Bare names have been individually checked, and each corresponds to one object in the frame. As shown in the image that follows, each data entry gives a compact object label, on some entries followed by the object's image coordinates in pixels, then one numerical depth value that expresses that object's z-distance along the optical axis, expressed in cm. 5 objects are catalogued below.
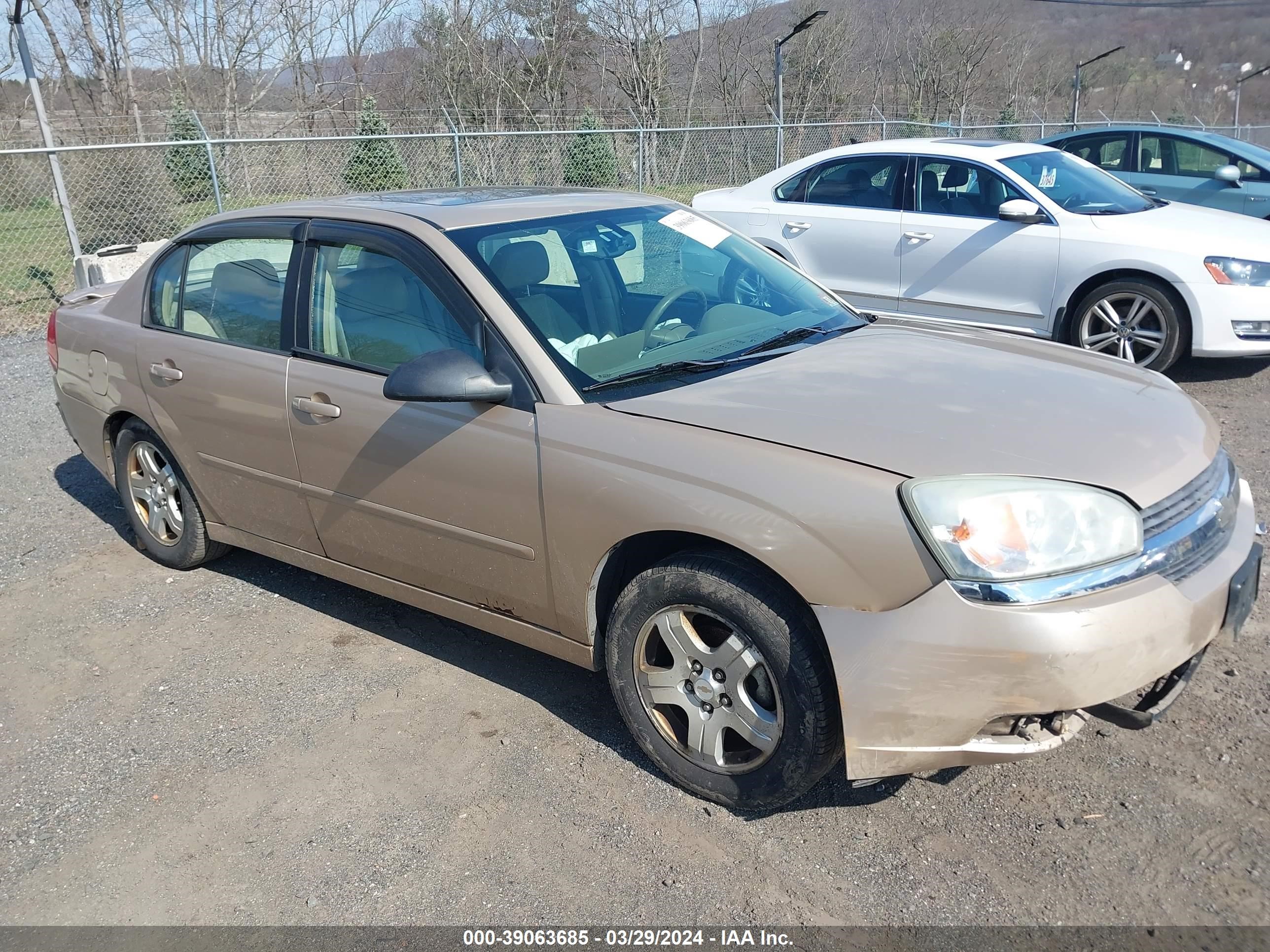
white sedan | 684
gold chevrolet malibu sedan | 248
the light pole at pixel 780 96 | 1712
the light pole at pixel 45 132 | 1077
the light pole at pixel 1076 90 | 2547
